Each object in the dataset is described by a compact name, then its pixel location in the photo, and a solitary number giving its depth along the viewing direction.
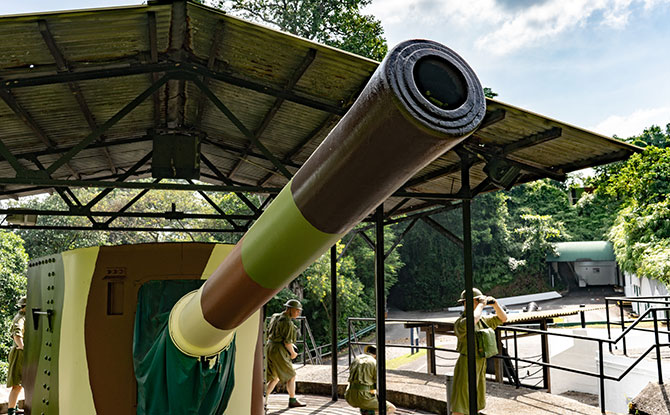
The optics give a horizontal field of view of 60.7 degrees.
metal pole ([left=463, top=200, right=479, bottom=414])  6.41
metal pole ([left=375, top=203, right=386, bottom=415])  7.32
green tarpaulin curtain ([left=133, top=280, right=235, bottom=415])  3.05
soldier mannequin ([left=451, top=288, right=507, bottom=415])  6.83
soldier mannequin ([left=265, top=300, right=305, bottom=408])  8.48
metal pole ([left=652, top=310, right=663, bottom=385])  7.11
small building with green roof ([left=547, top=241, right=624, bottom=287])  38.41
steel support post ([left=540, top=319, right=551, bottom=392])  9.55
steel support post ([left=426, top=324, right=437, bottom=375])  10.08
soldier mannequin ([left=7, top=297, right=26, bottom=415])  7.96
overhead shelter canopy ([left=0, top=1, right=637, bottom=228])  4.87
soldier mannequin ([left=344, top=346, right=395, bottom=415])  7.06
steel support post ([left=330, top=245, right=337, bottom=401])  8.92
